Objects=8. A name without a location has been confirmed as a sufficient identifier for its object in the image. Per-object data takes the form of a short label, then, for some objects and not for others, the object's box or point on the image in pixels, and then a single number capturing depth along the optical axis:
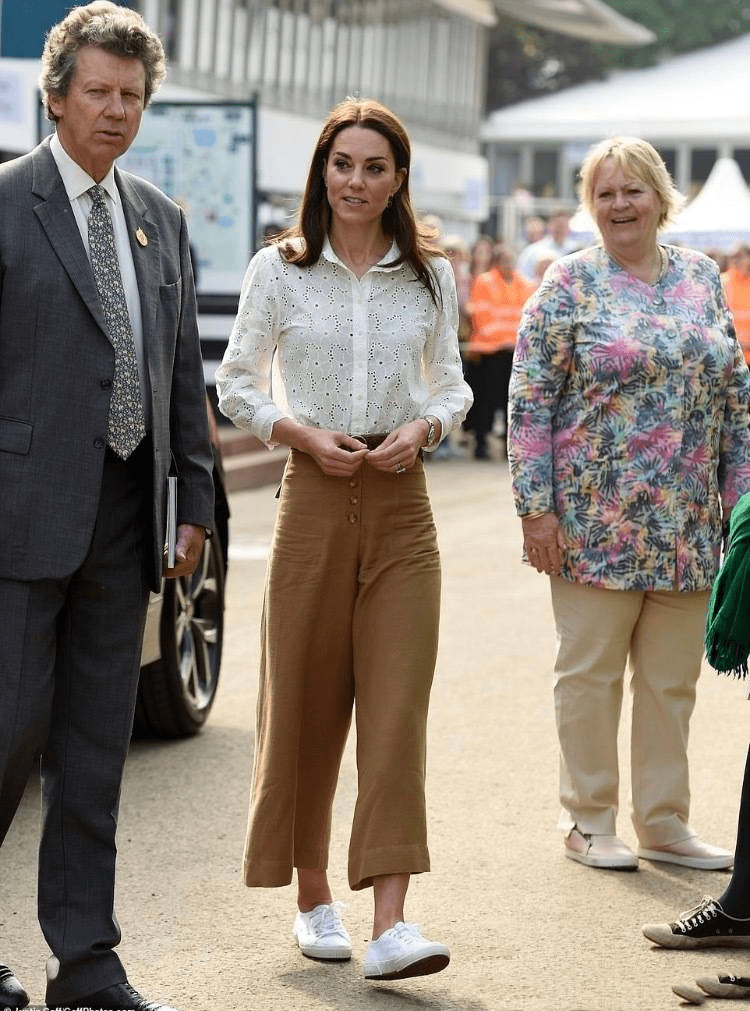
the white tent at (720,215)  22.53
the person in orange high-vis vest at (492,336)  19.62
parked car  6.86
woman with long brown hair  4.73
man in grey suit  4.11
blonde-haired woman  5.60
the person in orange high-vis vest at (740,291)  19.92
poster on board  16.92
